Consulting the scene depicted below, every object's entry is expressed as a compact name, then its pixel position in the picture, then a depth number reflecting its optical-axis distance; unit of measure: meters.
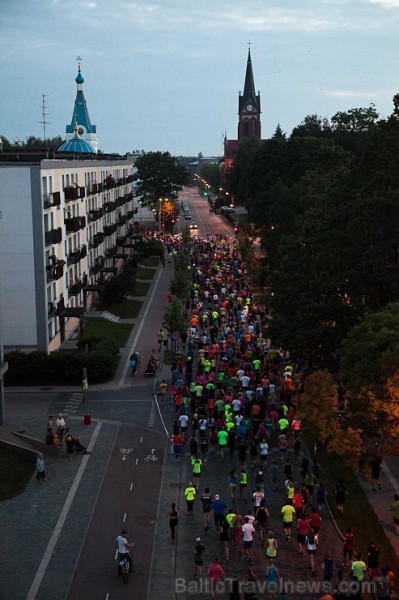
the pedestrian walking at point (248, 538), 21.83
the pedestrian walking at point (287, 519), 23.12
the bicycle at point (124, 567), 20.55
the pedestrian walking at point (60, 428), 31.38
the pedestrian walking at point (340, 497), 24.53
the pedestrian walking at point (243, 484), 26.05
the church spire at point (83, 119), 112.88
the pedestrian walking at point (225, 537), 22.14
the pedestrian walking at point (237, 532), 22.44
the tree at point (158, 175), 124.31
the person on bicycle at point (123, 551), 20.72
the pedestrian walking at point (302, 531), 22.05
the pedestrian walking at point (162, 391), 38.71
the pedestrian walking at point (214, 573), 19.77
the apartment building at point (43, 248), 42.12
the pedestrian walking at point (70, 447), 30.23
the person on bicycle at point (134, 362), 42.78
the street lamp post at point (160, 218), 120.31
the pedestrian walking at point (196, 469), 26.88
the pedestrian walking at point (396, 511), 23.44
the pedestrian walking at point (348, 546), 21.30
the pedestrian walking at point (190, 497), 24.55
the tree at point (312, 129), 94.32
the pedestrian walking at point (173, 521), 22.94
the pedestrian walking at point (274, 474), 26.69
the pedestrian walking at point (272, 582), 19.73
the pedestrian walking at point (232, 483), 25.91
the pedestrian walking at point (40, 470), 27.62
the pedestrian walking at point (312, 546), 21.22
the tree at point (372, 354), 22.91
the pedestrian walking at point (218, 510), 23.47
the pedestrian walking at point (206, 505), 24.05
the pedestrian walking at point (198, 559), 20.72
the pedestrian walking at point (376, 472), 26.38
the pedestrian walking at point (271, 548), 21.09
